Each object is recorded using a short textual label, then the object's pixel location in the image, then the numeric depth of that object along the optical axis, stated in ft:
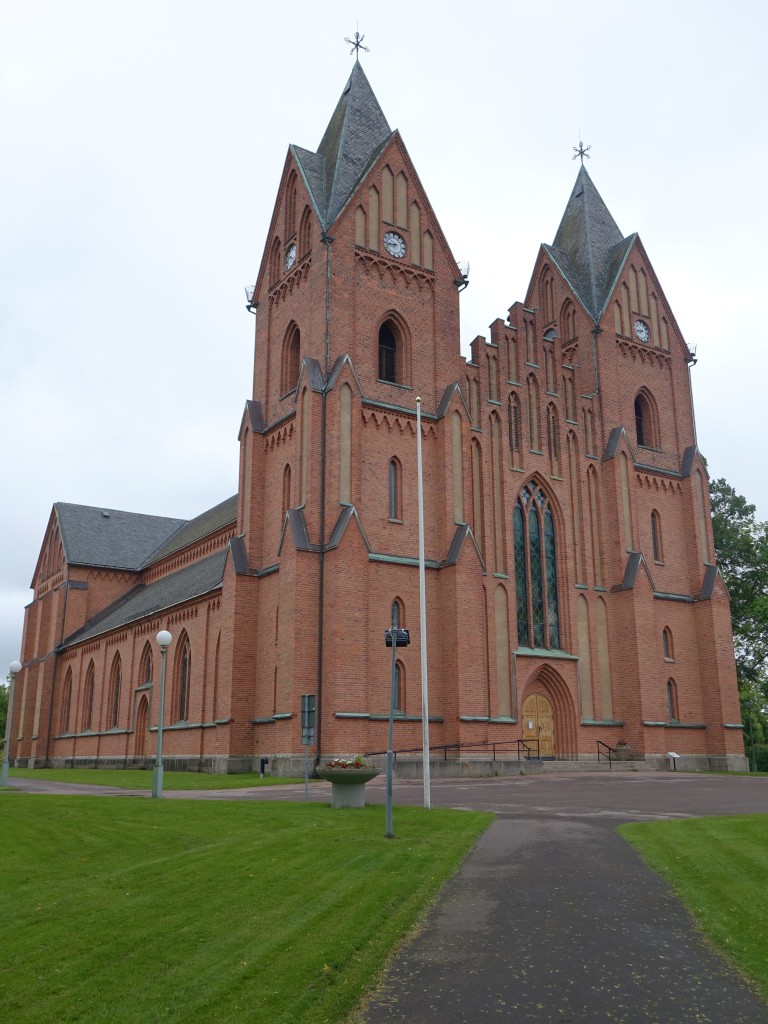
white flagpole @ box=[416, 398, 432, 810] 63.57
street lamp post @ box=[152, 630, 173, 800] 72.64
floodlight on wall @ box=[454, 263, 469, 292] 134.72
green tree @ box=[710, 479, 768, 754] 169.34
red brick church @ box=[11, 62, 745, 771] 112.27
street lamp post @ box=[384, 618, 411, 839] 57.72
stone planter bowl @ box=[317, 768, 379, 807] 59.98
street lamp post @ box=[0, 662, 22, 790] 94.19
